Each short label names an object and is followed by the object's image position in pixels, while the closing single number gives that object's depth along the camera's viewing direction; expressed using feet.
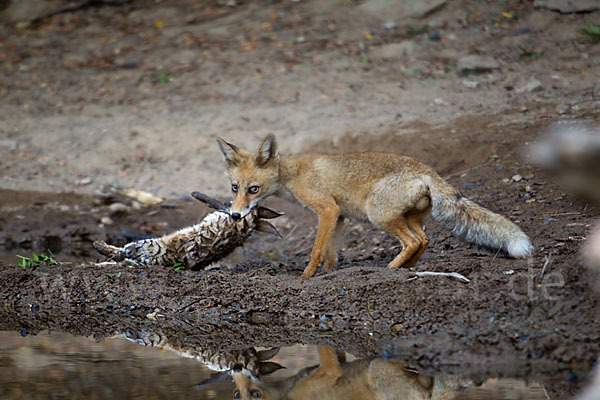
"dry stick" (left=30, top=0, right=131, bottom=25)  103.35
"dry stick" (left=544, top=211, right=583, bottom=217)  48.46
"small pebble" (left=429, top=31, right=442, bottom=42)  89.10
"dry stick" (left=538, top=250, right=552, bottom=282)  35.63
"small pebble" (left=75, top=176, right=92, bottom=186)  73.08
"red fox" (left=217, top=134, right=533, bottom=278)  42.52
